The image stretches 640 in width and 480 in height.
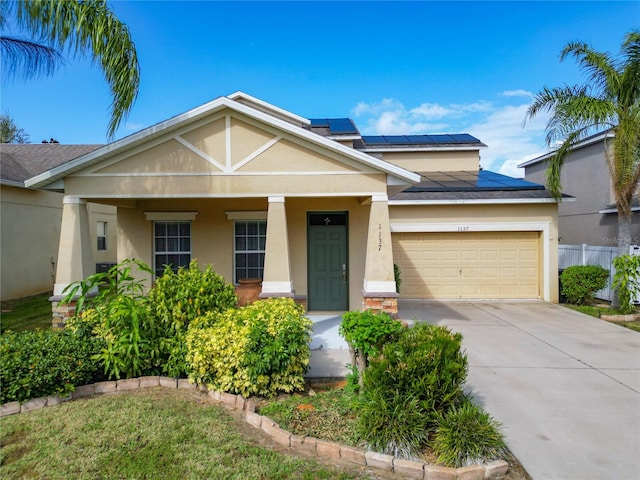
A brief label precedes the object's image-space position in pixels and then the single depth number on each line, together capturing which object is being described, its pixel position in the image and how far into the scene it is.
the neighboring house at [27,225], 12.32
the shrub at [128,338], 4.98
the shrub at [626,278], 9.08
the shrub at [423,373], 3.70
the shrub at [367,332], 4.22
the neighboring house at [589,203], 15.00
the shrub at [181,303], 5.13
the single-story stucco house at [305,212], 7.69
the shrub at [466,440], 3.34
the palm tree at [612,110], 9.02
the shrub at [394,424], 3.49
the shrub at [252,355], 4.63
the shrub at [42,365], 4.37
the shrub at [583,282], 10.74
